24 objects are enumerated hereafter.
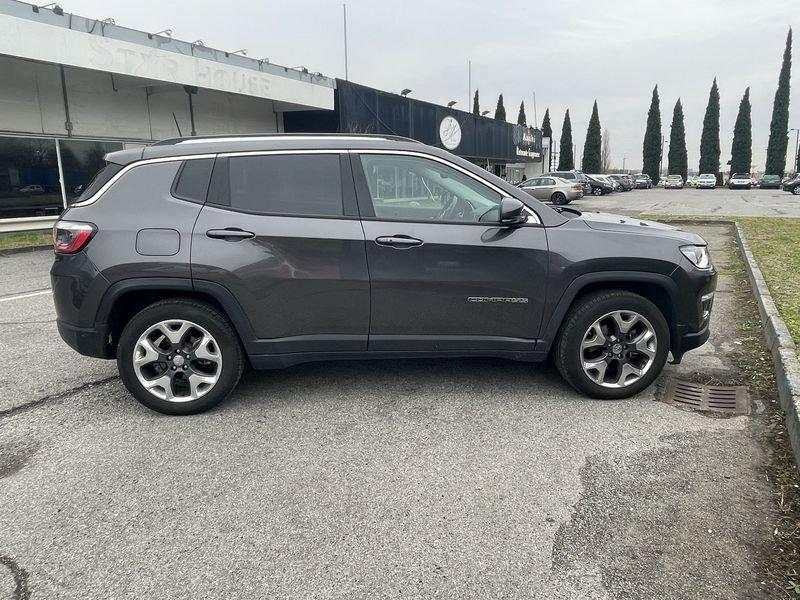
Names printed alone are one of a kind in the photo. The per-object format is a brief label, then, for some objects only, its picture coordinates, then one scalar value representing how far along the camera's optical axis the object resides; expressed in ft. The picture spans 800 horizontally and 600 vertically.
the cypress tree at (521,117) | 233.14
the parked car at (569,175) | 112.06
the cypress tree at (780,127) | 196.24
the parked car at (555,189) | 96.89
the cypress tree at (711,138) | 219.82
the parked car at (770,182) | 174.40
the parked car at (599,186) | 136.87
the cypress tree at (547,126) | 238.64
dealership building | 41.06
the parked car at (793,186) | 137.49
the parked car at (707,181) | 184.96
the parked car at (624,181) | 162.90
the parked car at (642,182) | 188.44
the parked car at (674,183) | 187.21
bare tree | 331.16
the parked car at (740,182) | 178.60
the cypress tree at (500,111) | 211.41
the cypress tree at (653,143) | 229.66
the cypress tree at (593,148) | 226.99
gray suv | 12.04
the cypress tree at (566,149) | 231.30
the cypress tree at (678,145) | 233.14
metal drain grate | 12.91
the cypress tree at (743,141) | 212.23
